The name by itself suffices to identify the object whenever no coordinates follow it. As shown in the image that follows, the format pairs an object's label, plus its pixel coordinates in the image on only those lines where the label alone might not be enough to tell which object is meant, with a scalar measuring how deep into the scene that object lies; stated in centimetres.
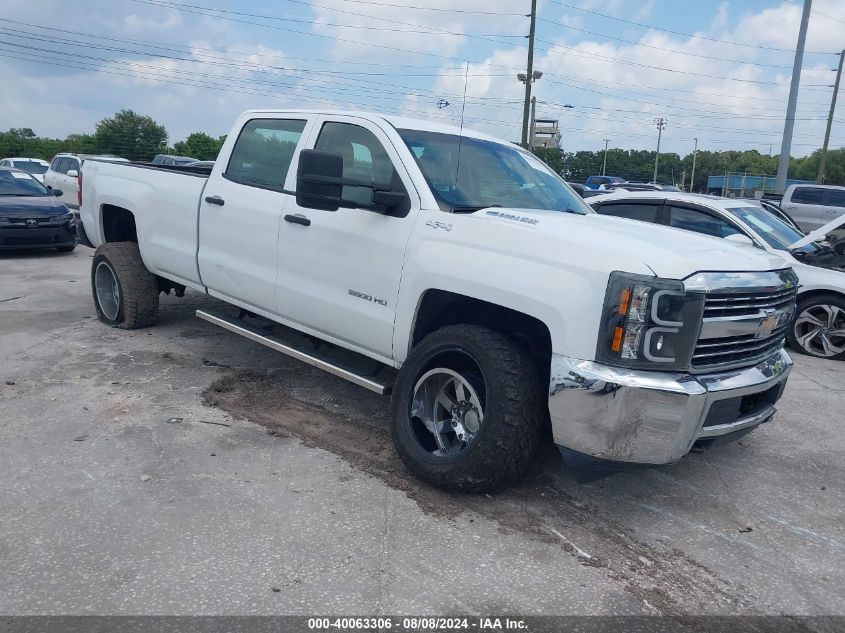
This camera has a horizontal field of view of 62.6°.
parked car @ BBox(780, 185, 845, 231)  1838
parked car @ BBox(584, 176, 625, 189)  4120
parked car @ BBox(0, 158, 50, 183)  2467
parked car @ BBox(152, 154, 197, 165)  2118
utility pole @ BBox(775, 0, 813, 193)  2597
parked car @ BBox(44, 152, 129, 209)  1689
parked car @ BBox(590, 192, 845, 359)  754
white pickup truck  322
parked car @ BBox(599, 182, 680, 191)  2904
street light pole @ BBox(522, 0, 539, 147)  2827
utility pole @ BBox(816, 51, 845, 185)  4251
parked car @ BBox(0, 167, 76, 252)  1177
